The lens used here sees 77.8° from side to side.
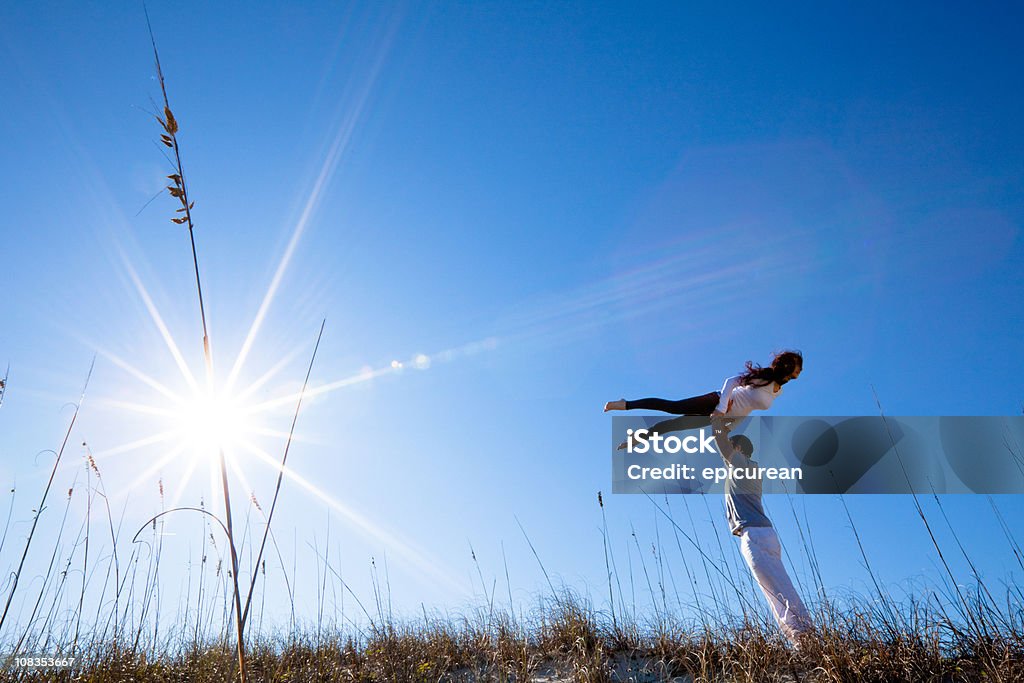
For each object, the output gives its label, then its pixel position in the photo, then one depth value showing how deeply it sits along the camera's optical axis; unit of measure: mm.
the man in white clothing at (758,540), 3549
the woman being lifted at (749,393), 4031
